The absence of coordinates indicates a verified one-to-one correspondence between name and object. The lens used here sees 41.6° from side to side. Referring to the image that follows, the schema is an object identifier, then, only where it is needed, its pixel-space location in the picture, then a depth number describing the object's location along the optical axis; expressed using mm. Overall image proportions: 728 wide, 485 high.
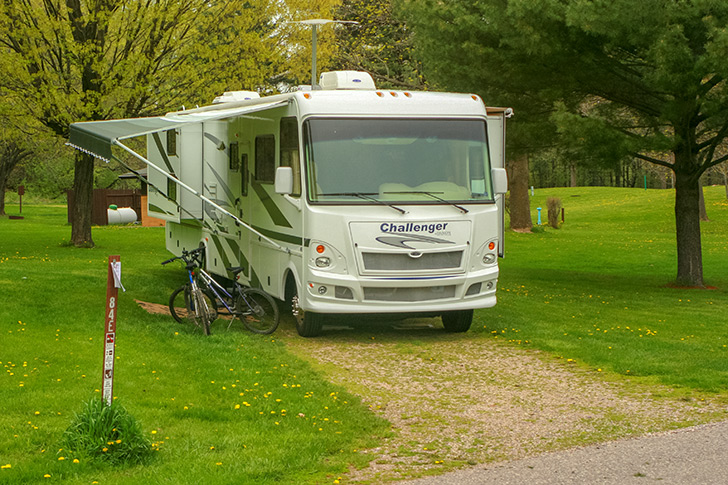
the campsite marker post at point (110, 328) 6074
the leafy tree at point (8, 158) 39812
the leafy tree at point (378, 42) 33969
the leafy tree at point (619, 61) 14555
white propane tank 37156
